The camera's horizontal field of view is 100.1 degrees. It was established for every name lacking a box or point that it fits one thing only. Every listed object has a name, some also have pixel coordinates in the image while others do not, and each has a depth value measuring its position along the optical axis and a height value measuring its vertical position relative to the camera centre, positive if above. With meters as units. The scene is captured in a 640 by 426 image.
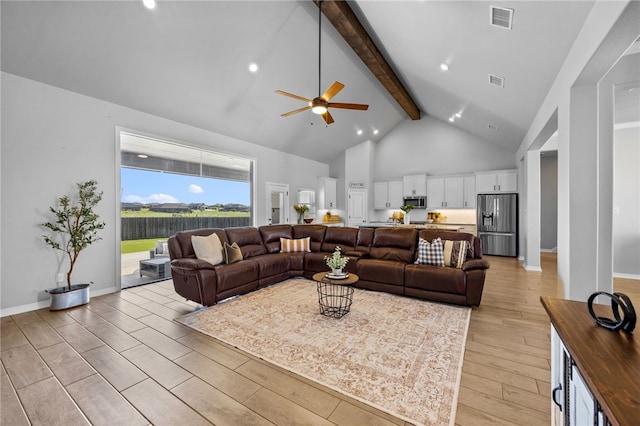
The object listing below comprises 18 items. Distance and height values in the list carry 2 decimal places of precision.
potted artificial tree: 3.58 -0.25
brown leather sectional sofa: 3.55 -0.81
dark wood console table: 0.67 -0.47
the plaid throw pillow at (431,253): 3.95 -0.63
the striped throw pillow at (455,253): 3.86 -0.61
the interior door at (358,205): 8.95 +0.21
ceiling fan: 3.71 +1.57
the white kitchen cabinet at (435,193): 8.22 +0.56
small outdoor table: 4.96 -1.05
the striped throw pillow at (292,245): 5.28 -0.67
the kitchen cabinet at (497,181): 7.14 +0.79
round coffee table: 3.26 -1.22
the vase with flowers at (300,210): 7.91 +0.05
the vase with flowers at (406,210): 7.94 +0.01
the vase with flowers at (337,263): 3.42 -0.66
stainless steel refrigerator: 7.09 -0.34
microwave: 8.44 +0.28
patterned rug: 1.94 -1.29
